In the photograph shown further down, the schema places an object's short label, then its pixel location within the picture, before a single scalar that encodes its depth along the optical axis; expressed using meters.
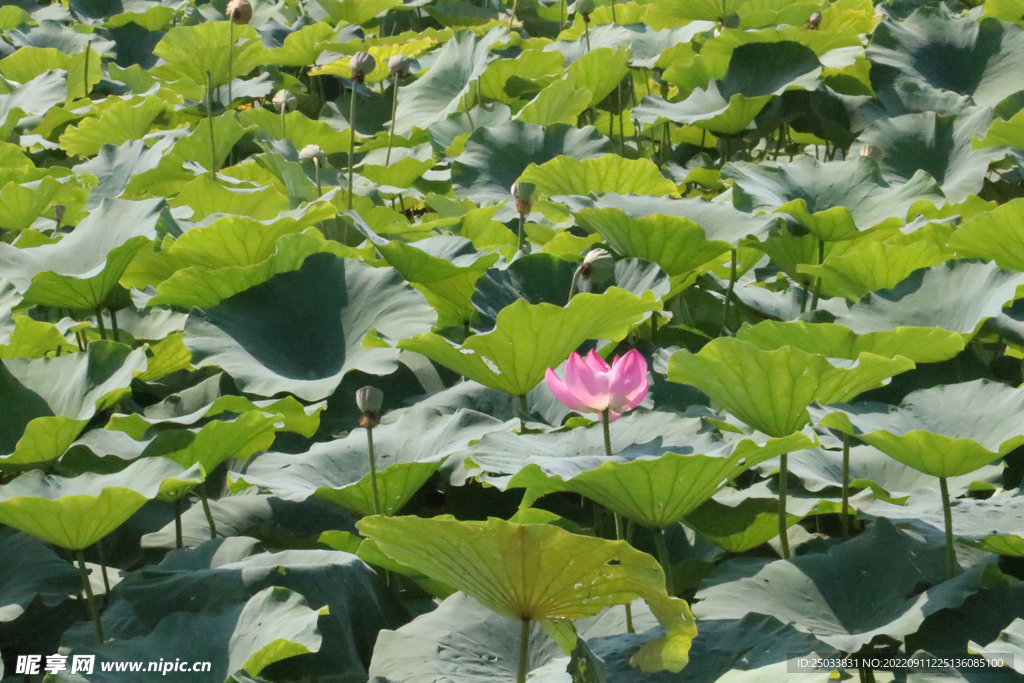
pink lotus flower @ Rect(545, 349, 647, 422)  6.36
